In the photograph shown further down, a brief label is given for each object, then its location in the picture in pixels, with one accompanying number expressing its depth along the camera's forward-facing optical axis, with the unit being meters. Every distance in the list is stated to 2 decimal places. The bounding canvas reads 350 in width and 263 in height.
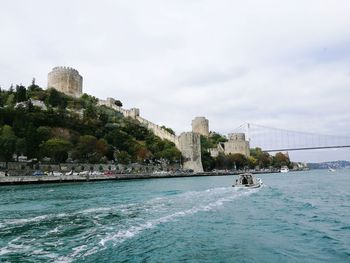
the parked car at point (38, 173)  40.74
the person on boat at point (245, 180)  28.38
